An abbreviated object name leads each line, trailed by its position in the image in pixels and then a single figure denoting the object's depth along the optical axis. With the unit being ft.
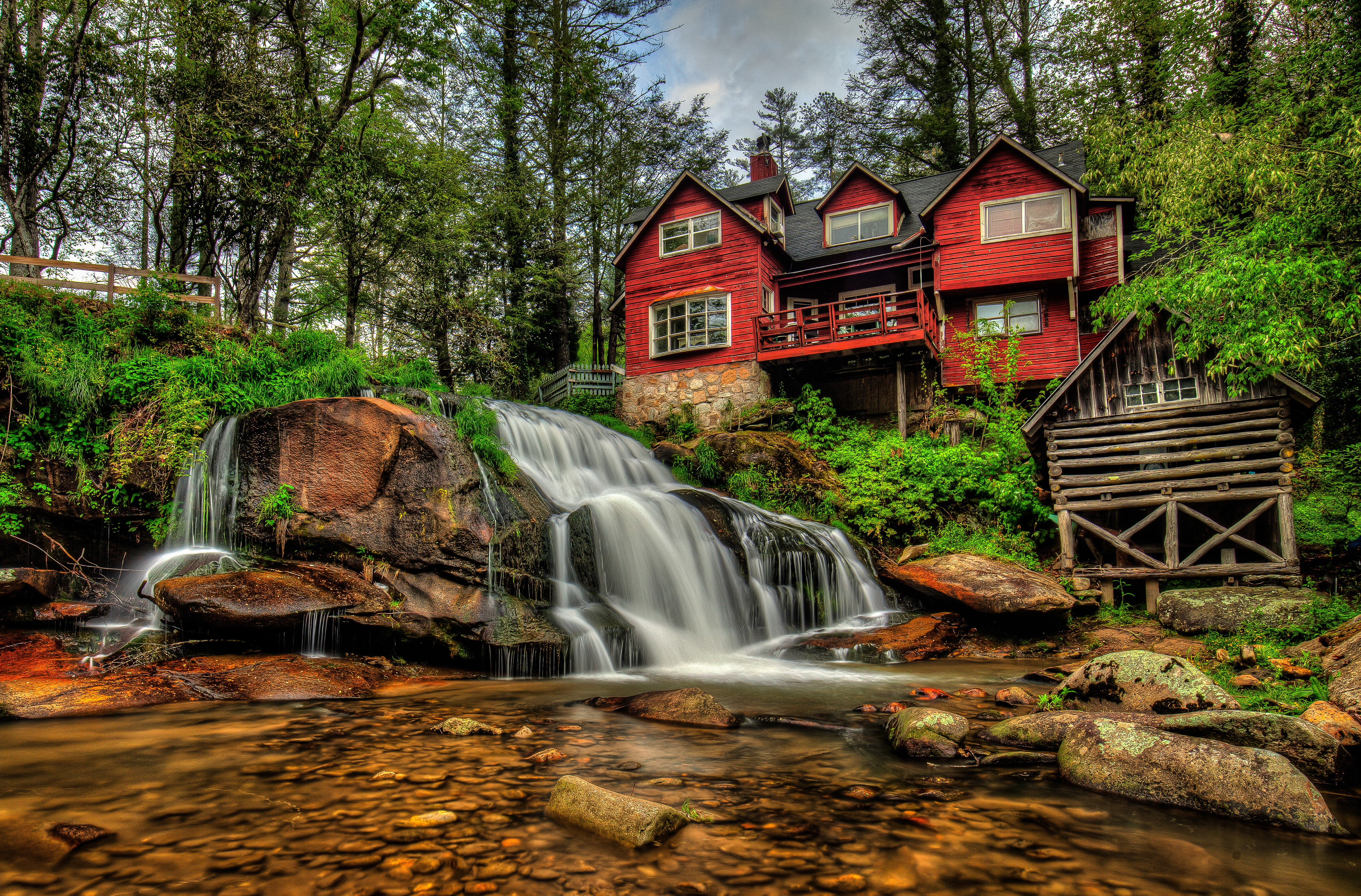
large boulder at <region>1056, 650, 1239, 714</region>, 17.52
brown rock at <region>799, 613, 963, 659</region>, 33.27
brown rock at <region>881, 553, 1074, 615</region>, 35.53
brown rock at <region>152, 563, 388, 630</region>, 24.16
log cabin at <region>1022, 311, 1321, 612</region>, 37.65
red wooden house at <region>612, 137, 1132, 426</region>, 65.51
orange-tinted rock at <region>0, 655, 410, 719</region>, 18.69
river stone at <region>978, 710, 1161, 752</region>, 15.42
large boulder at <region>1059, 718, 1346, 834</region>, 11.59
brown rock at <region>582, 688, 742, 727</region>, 18.89
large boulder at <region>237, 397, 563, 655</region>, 29.22
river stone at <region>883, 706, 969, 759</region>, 15.46
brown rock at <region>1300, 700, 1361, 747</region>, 14.56
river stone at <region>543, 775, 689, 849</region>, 10.63
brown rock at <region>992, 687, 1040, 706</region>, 20.90
